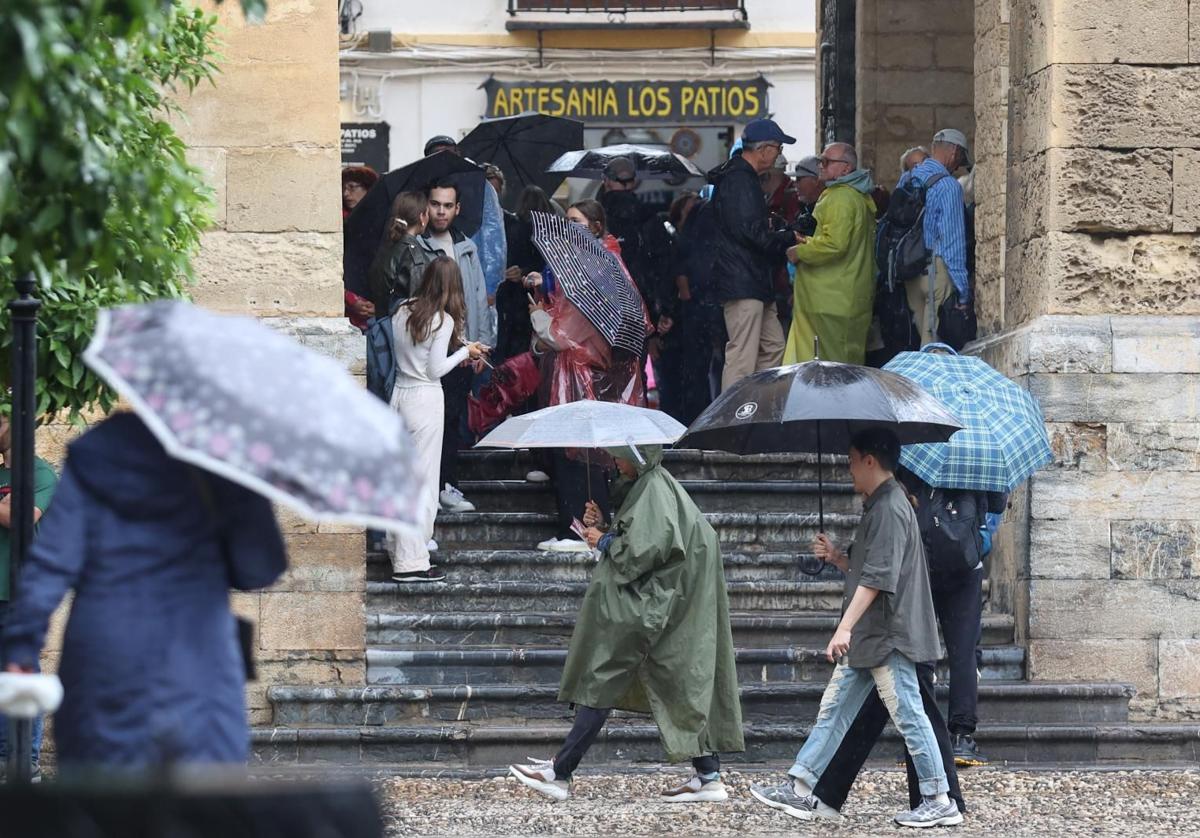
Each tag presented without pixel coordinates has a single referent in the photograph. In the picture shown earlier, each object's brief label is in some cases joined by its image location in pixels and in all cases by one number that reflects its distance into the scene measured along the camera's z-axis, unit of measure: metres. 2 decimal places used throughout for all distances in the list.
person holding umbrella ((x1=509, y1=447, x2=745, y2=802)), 17.78
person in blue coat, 9.52
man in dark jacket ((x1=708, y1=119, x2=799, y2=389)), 25.66
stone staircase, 20.17
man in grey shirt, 16.75
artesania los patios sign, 56.81
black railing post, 12.05
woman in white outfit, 22.09
